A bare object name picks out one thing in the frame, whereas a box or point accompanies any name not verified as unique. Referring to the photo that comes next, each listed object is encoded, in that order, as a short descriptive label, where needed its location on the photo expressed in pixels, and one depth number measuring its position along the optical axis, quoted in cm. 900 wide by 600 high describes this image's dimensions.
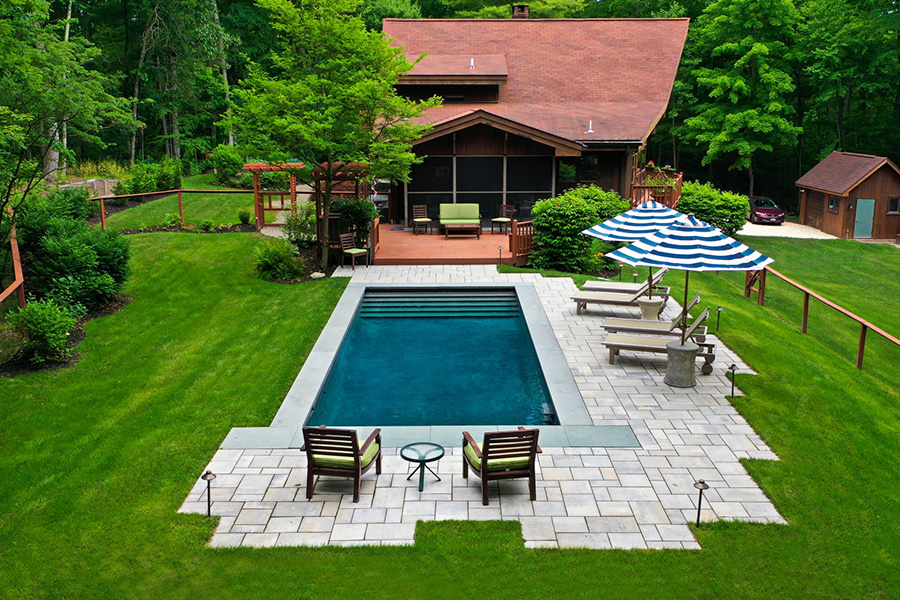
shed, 3247
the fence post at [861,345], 1284
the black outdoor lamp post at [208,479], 750
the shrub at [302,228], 2056
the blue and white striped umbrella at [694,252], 1077
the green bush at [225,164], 3018
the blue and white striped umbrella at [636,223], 1448
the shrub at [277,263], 1808
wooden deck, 1984
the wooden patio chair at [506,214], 2372
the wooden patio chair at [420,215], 2362
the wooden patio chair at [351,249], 1923
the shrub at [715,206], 2584
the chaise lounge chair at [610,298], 1507
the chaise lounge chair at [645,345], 1200
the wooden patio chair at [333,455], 800
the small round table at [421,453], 820
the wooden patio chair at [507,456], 790
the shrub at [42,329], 1203
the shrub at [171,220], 2216
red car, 3584
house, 2383
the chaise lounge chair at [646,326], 1284
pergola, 1872
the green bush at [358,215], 1934
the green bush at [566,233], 1897
